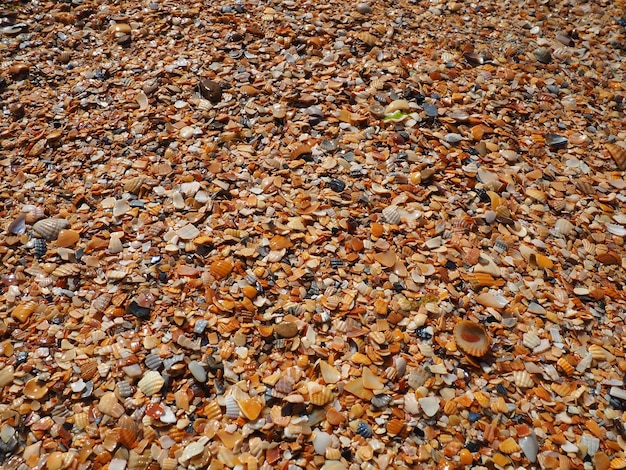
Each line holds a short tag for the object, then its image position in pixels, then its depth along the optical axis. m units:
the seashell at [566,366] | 0.36
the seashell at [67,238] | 0.42
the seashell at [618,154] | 0.49
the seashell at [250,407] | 0.33
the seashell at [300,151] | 0.46
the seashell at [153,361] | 0.36
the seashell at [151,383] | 0.35
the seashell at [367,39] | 0.56
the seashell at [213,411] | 0.34
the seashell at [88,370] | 0.35
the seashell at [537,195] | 0.45
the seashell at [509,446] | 0.32
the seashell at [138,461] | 0.32
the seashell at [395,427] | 0.33
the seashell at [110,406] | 0.34
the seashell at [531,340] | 0.37
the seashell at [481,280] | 0.40
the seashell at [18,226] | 0.43
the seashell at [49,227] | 0.43
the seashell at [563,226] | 0.44
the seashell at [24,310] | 0.38
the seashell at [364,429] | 0.33
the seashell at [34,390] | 0.35
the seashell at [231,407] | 0.33
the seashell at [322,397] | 0.34
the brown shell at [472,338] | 0.36
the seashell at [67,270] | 0.40
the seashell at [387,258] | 0.40
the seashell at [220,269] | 0.39
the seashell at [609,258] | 0.42
